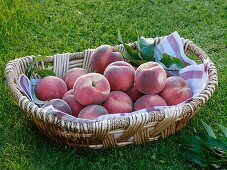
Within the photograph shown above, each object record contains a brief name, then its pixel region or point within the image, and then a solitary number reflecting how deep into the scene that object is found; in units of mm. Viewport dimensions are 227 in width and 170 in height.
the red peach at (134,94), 1764
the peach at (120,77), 1742
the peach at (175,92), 1728
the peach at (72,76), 1853
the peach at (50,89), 1782
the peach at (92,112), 1625
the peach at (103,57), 1878
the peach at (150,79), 1705
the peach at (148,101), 1686
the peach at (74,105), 1705
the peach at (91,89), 1669
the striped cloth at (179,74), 1560
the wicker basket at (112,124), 1536
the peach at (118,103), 1680
